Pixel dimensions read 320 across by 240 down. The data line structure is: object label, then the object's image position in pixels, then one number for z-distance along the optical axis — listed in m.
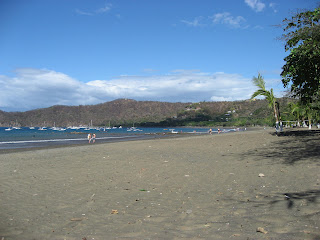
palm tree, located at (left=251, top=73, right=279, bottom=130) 21.73
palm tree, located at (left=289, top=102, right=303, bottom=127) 41.44
